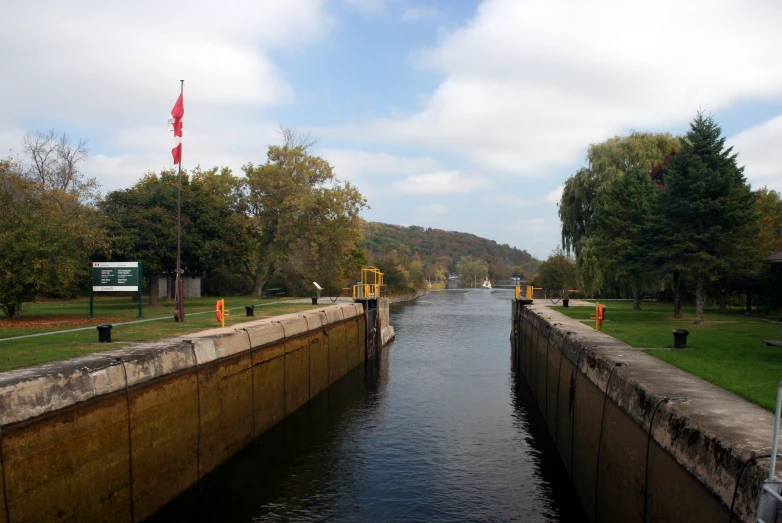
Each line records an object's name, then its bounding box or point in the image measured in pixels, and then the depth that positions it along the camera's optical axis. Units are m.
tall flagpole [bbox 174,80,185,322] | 19.34
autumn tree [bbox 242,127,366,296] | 42.31
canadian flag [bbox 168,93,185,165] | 19.03
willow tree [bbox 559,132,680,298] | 37.44
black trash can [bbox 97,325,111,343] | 13.46
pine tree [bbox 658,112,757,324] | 19.98
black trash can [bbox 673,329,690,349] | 13.90
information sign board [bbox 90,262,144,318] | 19.66
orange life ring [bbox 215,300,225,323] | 17.65
